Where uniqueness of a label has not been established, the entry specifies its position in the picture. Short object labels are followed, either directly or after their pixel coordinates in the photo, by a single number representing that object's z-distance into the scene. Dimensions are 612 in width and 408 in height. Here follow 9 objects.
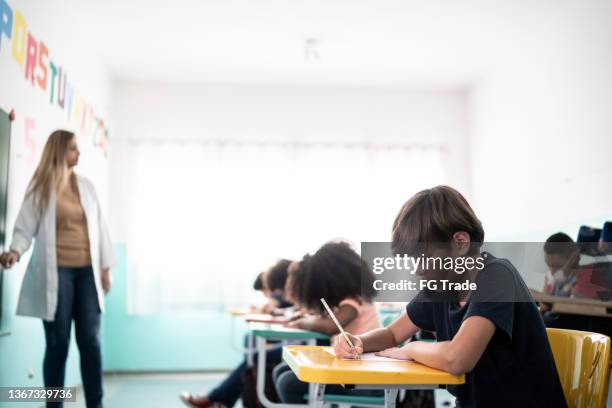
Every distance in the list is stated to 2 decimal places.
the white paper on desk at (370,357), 1.43
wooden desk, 2.45
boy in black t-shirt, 1.25
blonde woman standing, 2.80
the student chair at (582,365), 1.30
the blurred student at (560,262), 2.99
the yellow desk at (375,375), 1.16
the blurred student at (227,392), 3.18
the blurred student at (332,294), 2.35
